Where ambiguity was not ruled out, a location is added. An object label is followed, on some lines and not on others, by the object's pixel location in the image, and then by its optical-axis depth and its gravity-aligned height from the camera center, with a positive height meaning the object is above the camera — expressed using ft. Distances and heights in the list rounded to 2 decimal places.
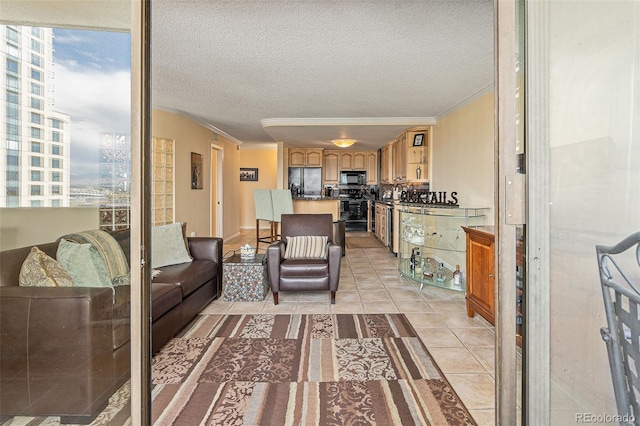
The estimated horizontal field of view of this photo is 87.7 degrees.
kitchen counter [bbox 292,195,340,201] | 23.77 +0.96
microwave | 31.04 +3.28
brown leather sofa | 4.58 -1.93
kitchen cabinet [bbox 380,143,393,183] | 26.07 +3.97
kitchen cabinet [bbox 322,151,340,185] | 30.91 +4.09
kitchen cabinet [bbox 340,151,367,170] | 30.94 +4.85
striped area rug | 5.94 -3.55
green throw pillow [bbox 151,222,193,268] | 11.07 -1.20
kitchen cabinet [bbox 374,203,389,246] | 22.95 -0.72
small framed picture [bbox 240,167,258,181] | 33.68 +4.01
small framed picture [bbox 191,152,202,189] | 19.42 +2.44
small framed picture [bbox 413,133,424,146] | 20.03 +4.41
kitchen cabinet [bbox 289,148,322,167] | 29.60 +4.91
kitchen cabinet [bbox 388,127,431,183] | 20.01 +3.57
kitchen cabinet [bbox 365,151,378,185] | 30.89 +4.11
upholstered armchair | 12.00 -2.03
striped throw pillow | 13.08 -1.43
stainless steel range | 30.45 +0.66
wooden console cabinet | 9.25 -1.77
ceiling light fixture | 24.08 +5.08
